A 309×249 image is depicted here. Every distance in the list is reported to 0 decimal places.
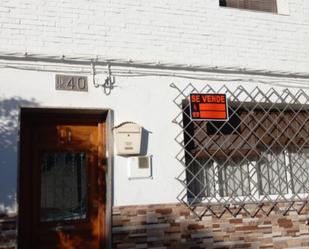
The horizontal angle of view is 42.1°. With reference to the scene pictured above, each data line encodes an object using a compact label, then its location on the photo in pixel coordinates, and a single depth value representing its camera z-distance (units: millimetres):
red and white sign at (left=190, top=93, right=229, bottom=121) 4973
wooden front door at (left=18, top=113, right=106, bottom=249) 4402
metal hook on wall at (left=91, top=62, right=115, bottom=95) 4660
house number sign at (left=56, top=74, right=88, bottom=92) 4527
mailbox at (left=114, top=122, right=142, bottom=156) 4543
